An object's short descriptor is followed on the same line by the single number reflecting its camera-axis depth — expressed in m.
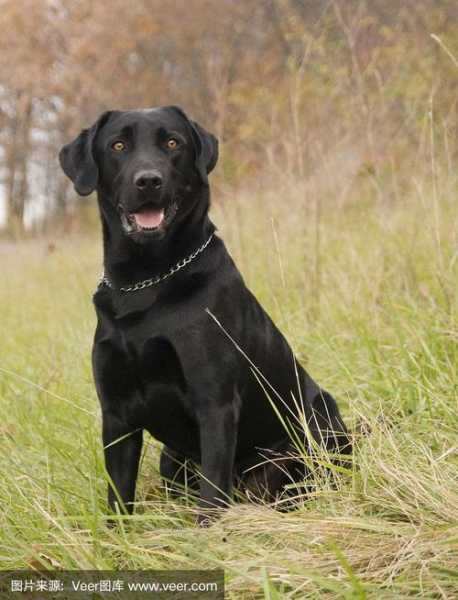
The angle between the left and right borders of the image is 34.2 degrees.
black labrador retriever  2.21
